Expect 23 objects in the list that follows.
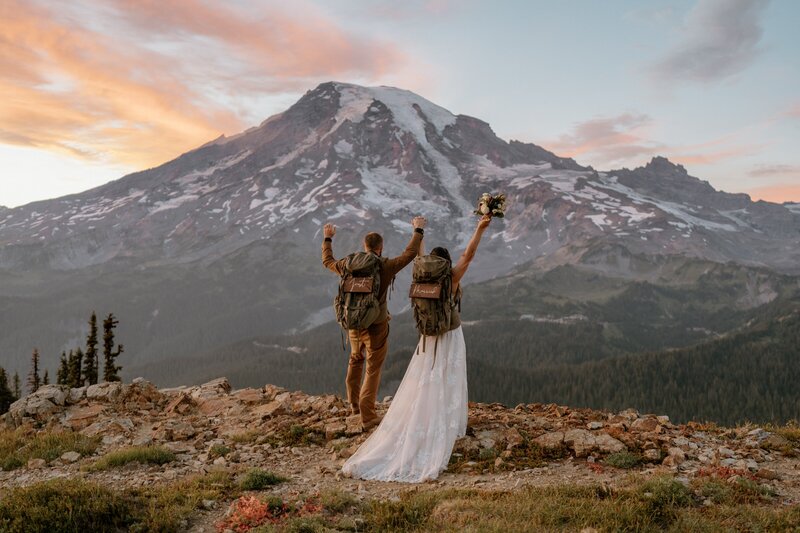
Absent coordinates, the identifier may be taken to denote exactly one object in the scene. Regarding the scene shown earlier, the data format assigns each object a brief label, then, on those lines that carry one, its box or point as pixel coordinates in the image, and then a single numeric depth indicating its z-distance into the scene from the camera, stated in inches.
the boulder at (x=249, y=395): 735.7
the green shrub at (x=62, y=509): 326.3
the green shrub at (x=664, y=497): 321.5
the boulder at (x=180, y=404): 723.5
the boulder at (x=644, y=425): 519.5
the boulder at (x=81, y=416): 656.4
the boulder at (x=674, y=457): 427.2
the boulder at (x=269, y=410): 636.1
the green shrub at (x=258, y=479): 417.5
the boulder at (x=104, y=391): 750.5
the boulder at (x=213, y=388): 794.7
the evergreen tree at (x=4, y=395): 1733.5
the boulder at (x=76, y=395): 737.0
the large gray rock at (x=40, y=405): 679.1
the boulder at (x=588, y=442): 453.1
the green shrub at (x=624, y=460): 428.1
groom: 471.5
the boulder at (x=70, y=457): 533.6
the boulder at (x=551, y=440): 470.7
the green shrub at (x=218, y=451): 520.1
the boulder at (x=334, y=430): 535.5
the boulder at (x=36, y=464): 518.0
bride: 433.1
